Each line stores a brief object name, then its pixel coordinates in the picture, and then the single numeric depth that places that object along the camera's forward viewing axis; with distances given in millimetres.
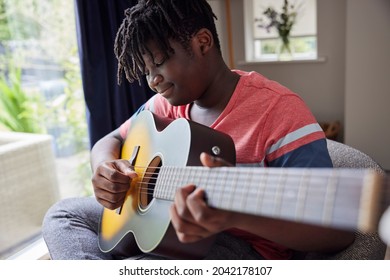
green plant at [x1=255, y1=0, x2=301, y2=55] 2447
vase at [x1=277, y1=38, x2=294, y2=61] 2512
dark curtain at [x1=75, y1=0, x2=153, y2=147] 1464
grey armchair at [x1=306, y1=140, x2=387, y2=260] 661
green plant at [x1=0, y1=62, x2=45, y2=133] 1568
